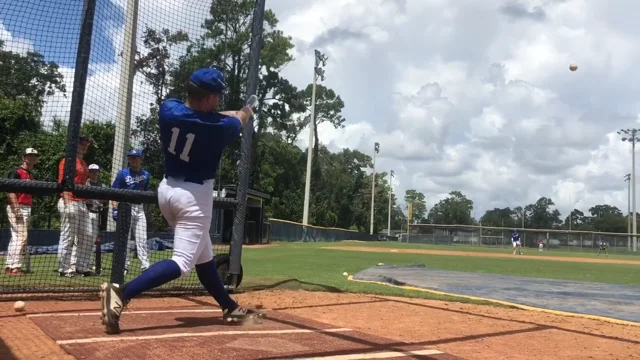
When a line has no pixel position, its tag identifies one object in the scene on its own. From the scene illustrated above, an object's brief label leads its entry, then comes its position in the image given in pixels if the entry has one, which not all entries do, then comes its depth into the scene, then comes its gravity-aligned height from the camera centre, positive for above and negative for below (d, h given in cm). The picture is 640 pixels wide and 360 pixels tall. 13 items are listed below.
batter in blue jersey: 415 +50
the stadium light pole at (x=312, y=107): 4394 +1051
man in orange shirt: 769 -13
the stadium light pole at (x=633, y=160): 5961 +1067
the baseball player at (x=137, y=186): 735 +59
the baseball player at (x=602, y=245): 5045 +59
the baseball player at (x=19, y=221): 756 +4
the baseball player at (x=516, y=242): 3888 +37
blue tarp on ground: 702 -67
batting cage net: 520 +109
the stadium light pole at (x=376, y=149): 7512 +1292
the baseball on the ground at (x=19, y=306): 479 -72
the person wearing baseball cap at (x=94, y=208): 793 +30
